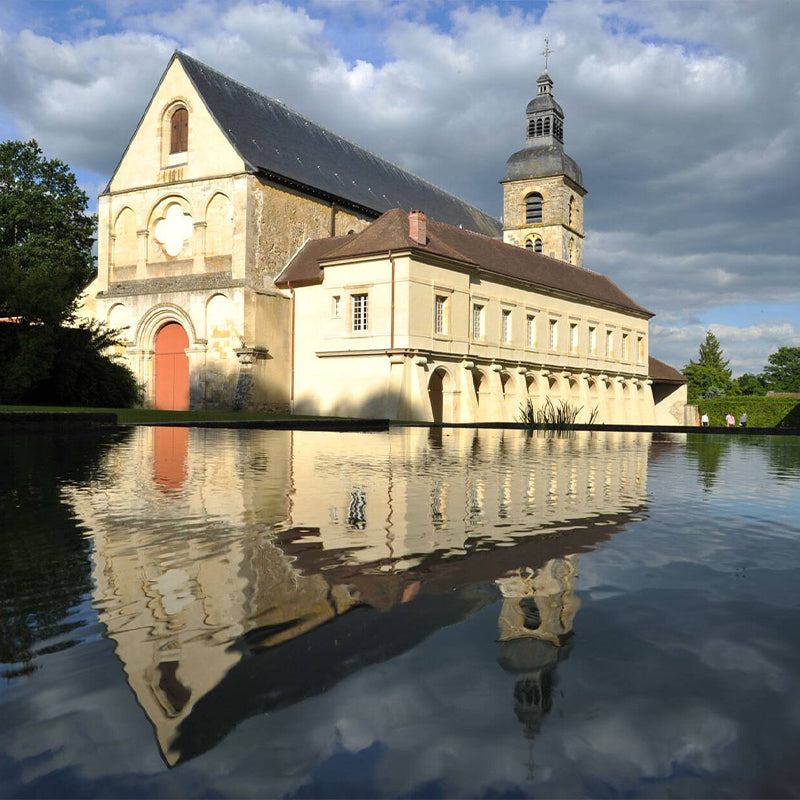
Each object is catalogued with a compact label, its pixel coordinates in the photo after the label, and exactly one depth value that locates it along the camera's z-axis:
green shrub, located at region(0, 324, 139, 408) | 23.88
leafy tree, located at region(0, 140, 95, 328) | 46.59
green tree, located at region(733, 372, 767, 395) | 119.31
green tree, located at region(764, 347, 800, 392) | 118.25
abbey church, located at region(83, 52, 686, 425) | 34.72
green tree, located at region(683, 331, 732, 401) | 95.19
